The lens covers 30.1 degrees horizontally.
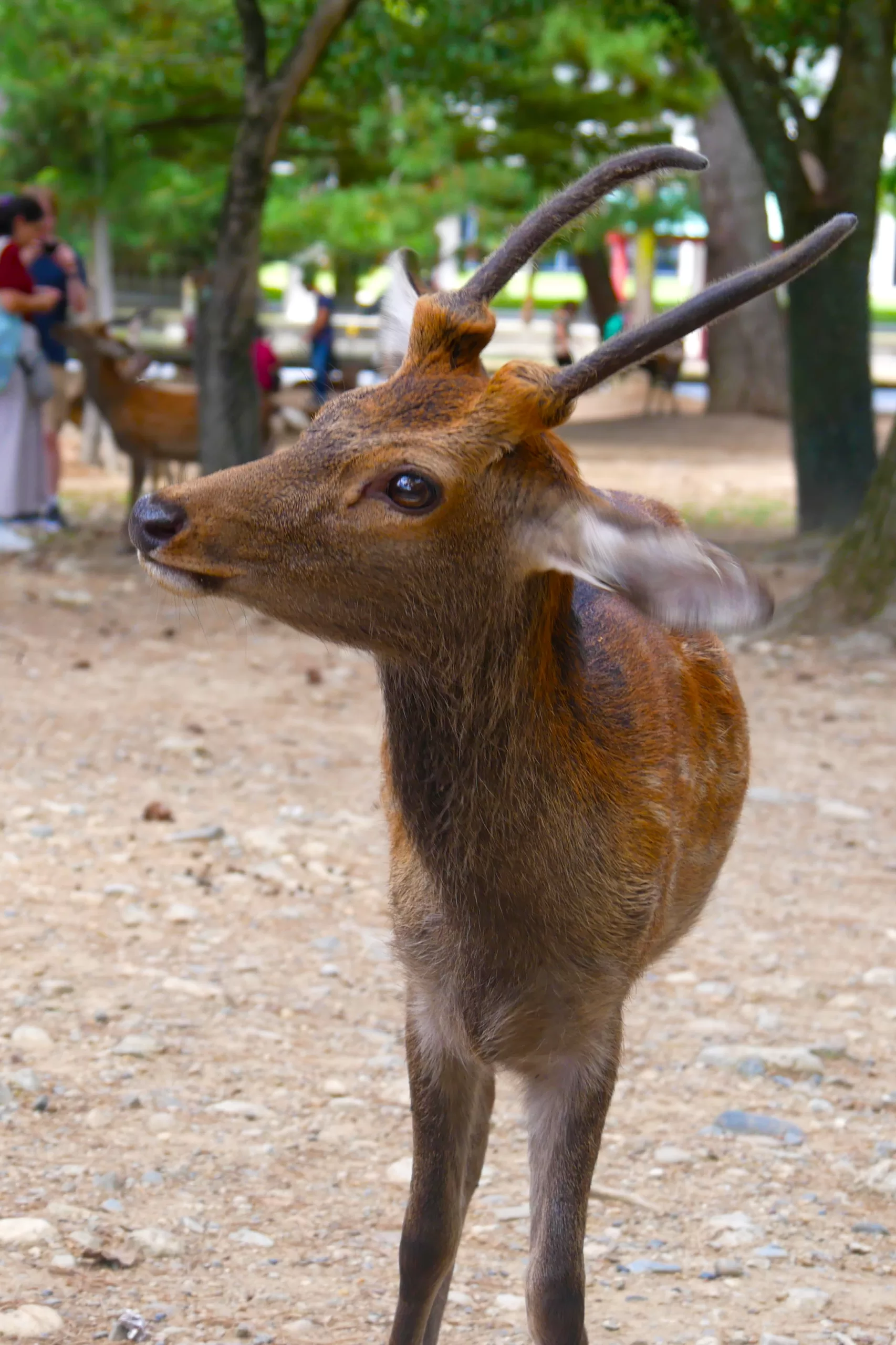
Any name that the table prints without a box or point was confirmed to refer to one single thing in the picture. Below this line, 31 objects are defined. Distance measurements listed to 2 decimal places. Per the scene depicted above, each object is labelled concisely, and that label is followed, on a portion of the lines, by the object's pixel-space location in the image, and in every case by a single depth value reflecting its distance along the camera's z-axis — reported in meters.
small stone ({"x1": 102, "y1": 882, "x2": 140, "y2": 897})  5.18
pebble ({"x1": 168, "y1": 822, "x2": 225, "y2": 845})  5.69
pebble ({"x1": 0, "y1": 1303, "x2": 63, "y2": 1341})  3.02
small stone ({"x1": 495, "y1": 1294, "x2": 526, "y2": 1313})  3.37
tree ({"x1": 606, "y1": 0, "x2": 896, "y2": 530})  11.10
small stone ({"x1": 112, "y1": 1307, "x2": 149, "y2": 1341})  3.06
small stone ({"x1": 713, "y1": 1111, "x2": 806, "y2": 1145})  4.07
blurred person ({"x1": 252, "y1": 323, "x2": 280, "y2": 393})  13.94
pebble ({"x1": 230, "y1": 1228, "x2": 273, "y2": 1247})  3.46
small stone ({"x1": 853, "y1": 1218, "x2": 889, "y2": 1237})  3.64
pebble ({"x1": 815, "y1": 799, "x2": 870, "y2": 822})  6.44
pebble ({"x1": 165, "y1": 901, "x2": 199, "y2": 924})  5.06
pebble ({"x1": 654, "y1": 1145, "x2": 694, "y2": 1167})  3.95
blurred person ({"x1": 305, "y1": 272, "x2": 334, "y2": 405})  16.58
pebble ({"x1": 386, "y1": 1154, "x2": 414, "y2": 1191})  3.79
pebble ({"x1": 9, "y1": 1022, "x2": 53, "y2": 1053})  4.16
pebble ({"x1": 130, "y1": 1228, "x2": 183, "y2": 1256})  3.38
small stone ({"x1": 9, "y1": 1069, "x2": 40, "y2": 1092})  3.92
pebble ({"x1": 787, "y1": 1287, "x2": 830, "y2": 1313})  3.34
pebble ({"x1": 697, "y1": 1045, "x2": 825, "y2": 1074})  4.42
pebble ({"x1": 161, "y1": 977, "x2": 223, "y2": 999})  4.58
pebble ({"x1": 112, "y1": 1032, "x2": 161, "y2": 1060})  4.18
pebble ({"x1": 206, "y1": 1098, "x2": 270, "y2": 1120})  3.98
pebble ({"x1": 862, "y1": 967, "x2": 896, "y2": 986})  4.96
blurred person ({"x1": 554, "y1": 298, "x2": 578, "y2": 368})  24.12
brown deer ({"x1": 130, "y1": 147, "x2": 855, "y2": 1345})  2.51
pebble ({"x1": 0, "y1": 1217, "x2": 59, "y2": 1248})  3.32
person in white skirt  10.54
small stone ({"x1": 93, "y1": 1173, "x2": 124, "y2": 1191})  3.59
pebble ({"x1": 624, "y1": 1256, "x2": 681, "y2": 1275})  3.49
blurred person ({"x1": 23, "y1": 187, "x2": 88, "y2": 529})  11.63
